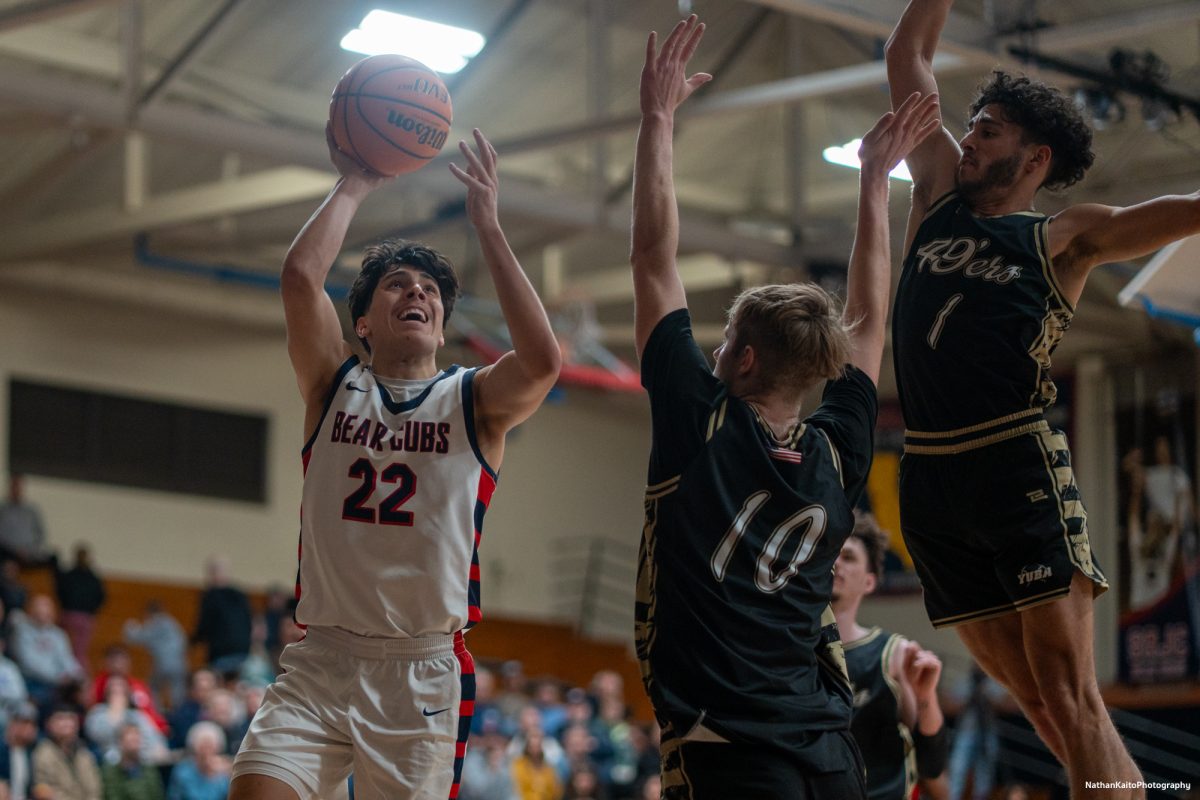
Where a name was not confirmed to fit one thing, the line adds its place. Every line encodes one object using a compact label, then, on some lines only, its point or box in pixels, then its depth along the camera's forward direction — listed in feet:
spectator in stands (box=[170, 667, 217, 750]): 48.44
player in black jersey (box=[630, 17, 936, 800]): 12.98
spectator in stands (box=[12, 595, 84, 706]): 53.52
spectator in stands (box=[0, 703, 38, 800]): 43.09
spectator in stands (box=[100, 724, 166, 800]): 43.70
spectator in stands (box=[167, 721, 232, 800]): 43.06
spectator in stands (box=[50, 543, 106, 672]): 62.95
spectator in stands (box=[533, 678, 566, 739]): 62.34
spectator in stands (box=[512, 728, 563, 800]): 55.42
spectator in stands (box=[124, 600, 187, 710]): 64.54
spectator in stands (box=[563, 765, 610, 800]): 55.42
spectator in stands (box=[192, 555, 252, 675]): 62.85
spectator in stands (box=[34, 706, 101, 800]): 43.27
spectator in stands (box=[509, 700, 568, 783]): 57.00
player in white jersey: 16.19
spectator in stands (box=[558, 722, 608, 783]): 57.98
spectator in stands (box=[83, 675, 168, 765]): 46.34
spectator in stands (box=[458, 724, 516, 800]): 53.42
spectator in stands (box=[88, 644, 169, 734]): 49.49
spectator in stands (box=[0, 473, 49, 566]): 63.52
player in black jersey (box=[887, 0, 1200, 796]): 16.34
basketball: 18.12
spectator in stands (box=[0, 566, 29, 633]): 56.08
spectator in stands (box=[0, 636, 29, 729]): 45.78
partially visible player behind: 20.86
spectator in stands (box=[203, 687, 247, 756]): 46.93
